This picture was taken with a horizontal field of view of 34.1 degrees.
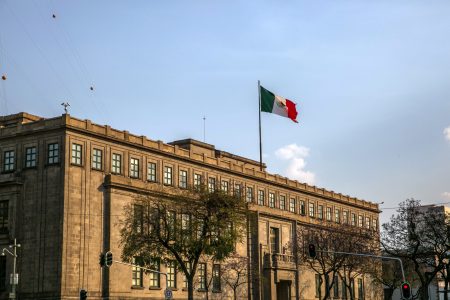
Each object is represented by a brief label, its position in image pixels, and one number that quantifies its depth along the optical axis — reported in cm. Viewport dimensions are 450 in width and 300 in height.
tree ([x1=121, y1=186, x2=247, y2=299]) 6400
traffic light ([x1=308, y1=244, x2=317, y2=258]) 5176
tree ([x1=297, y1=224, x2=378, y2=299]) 8831
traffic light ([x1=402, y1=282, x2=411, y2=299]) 5062
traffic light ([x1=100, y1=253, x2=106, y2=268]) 5137
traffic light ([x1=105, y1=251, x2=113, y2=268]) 5116
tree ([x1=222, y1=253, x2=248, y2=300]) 8294
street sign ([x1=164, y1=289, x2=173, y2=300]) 6084
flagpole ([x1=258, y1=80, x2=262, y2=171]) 9389
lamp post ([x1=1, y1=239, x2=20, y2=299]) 5875
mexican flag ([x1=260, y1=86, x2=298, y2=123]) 9238
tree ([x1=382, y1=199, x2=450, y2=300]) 7294
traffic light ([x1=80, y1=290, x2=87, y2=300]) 5397
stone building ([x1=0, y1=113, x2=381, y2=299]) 6588
